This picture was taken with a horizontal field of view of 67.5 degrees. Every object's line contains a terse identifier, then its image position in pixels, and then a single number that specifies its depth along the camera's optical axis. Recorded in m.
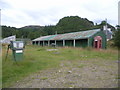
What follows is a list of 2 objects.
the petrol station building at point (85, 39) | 13.16
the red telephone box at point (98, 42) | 13.24
